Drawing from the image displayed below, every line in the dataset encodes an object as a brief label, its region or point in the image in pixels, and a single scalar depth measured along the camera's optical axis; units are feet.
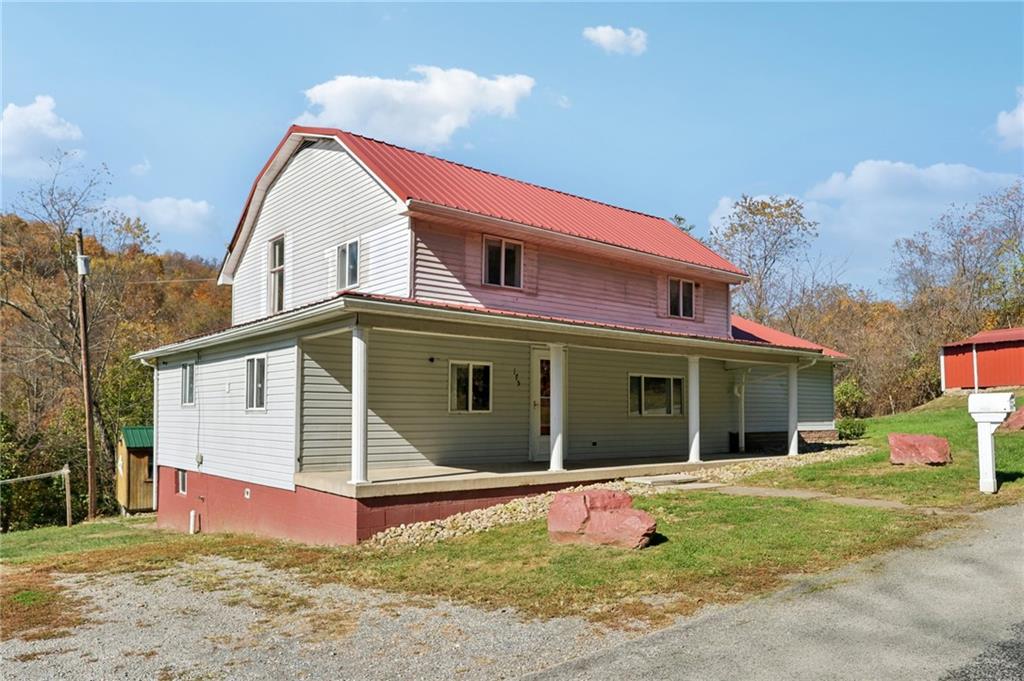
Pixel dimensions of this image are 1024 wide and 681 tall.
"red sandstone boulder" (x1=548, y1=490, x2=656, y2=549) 27.66
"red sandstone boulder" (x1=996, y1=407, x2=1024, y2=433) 55.52
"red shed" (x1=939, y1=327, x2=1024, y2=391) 93.61
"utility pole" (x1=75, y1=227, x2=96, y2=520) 70.85
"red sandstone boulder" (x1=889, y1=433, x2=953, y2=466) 44.01
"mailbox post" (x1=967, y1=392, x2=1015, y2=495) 35.27
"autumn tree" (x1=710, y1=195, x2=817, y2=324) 134.41
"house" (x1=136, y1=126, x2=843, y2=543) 38.60
